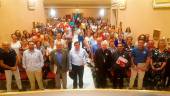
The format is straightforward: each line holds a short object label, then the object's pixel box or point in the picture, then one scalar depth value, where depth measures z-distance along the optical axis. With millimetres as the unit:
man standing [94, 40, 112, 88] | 4077
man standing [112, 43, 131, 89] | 4050
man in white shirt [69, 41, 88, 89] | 4058
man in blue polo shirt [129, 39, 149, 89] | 4011
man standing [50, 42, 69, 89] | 3984
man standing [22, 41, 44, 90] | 3953
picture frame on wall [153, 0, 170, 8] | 4811
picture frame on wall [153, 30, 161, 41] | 5096
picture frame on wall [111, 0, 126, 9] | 7276
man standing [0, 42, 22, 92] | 3969
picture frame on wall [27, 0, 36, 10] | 7460
